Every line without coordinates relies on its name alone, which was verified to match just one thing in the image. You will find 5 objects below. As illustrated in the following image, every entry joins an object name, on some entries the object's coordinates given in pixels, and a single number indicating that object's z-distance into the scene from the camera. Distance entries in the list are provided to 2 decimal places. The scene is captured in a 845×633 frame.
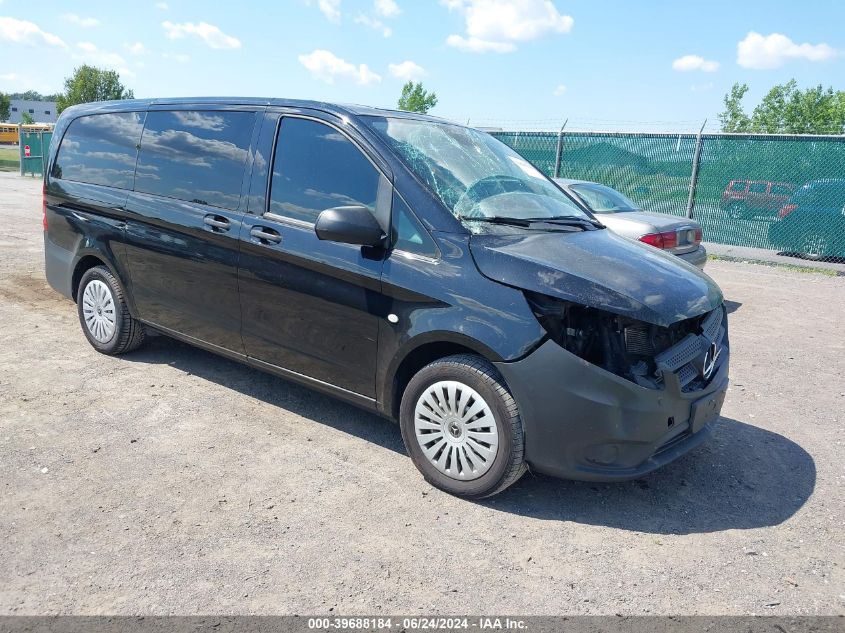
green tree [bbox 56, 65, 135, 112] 70.69
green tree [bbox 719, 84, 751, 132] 50.03
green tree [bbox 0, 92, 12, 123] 84.38
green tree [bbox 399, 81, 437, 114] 51.18
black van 3.33
